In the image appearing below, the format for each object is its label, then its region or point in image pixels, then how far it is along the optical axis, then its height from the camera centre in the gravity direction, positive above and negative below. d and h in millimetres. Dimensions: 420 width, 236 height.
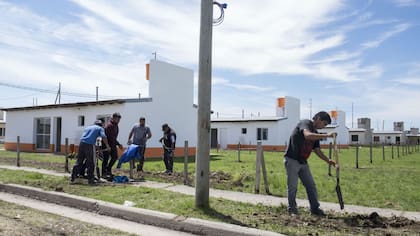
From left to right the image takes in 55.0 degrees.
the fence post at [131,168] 11055 -883
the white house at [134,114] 21625 +1283
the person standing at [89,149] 9977 -334
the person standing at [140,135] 12727 +52
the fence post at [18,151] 14627 -617
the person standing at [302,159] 6500 -324
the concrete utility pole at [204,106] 6988 +553
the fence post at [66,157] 12789 -686
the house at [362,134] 74312 +1170
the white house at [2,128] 54656 +773
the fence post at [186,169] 10242 -822
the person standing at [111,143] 10789 -189
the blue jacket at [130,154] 11172 -494
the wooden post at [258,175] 9094 -825
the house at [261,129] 39094 +1024
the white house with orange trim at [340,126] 53219 +1791
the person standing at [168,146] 12883 -289
